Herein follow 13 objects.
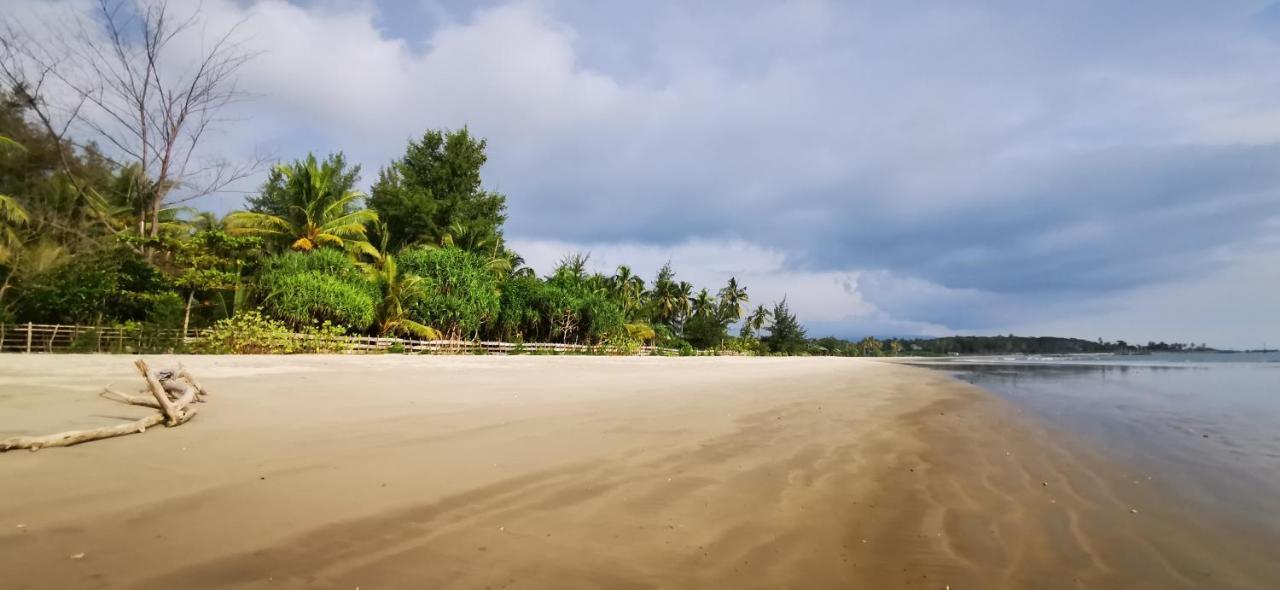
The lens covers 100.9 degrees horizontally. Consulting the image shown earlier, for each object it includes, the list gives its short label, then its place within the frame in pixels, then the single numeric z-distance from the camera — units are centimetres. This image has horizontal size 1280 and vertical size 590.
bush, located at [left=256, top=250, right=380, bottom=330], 1641
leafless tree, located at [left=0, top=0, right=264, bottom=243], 1546
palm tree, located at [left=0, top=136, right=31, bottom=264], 1655
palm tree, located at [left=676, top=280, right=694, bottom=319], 6047
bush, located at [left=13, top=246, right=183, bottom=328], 1477
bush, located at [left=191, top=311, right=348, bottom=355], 1330
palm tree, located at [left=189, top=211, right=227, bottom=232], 2537
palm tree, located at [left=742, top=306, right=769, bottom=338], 6906
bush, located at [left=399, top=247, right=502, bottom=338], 2134
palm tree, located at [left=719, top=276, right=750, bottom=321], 6469
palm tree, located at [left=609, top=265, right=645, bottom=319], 4544
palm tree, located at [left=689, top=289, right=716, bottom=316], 6181
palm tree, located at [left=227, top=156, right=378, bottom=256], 2222
